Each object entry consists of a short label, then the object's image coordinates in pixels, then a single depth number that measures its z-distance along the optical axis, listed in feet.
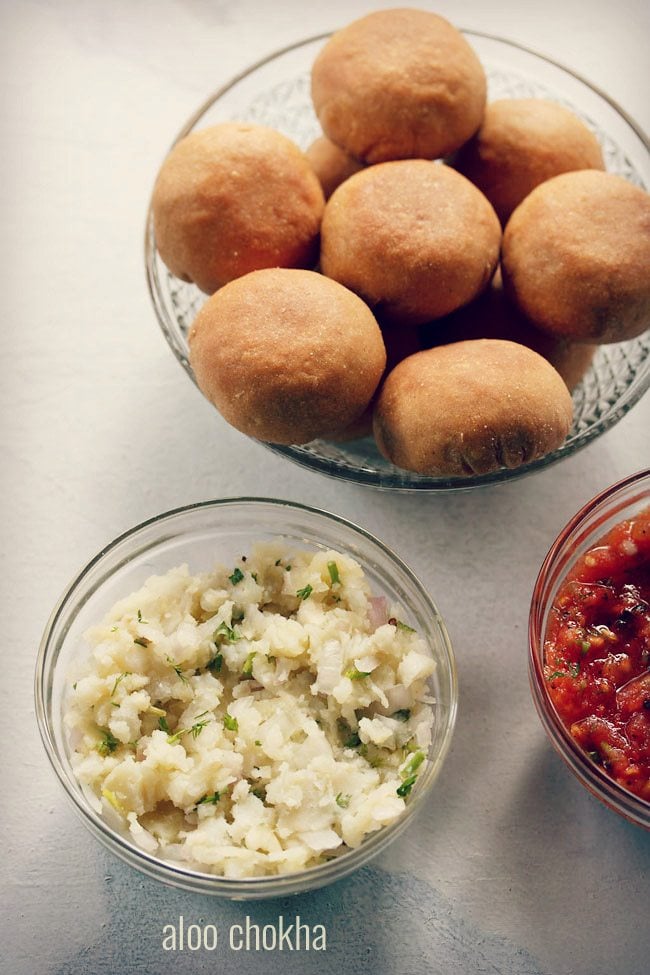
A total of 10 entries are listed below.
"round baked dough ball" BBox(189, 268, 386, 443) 1.47
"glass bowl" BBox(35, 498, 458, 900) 1.44
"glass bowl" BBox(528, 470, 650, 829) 1.45
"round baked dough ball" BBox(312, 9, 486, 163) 1.55
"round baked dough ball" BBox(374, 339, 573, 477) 1.47
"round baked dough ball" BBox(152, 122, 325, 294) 1.53
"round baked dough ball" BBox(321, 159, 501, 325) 1.50
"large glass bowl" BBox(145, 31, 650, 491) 1.55
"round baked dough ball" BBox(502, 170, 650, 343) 1.50
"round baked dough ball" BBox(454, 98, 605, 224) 1.59
